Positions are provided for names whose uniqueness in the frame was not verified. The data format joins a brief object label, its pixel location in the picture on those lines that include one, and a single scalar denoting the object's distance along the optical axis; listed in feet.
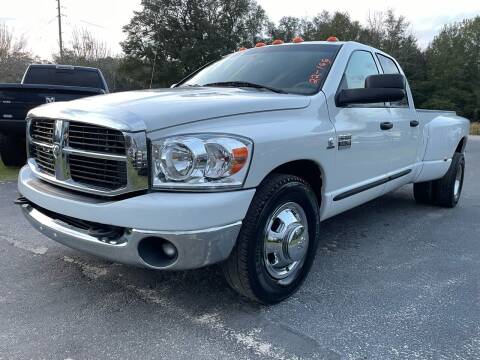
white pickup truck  7.82
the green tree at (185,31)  140.15
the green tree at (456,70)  166.67
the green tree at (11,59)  99.53
